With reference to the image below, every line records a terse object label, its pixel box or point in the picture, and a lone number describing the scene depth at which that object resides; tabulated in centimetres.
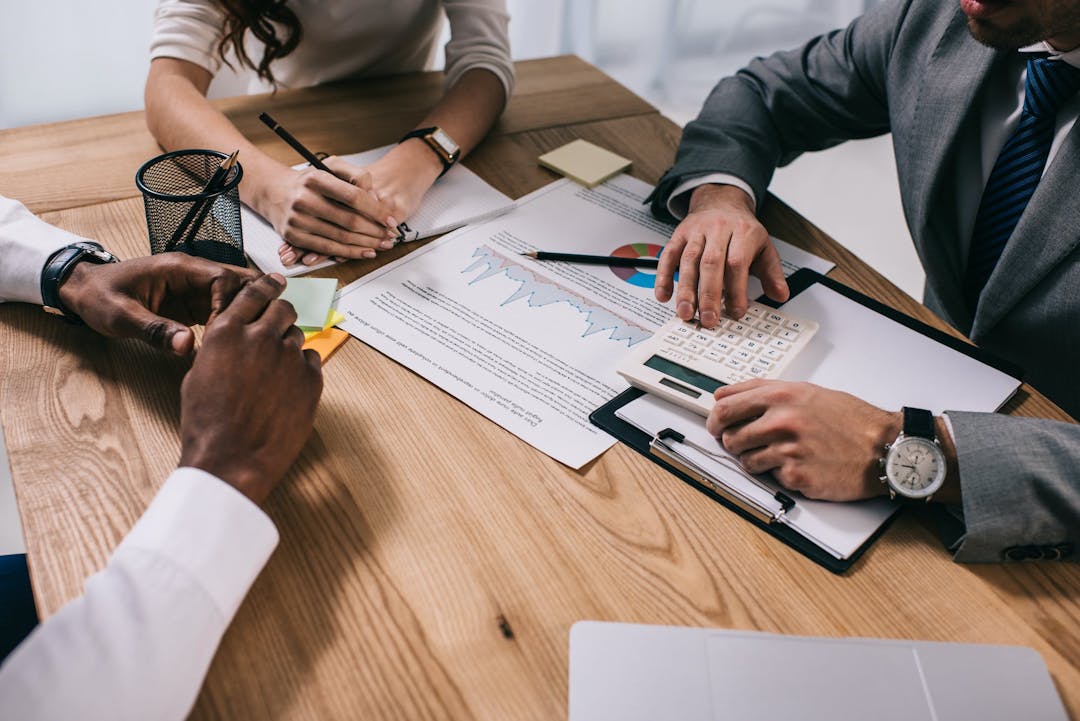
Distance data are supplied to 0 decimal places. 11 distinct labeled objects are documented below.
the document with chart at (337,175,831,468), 77
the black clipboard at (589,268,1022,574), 65
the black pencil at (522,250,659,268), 96
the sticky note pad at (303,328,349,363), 81
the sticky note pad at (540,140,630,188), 111
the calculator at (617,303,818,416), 76
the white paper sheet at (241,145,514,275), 94
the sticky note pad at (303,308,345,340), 83
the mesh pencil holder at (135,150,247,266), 81
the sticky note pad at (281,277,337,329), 84
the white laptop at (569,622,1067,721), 54
